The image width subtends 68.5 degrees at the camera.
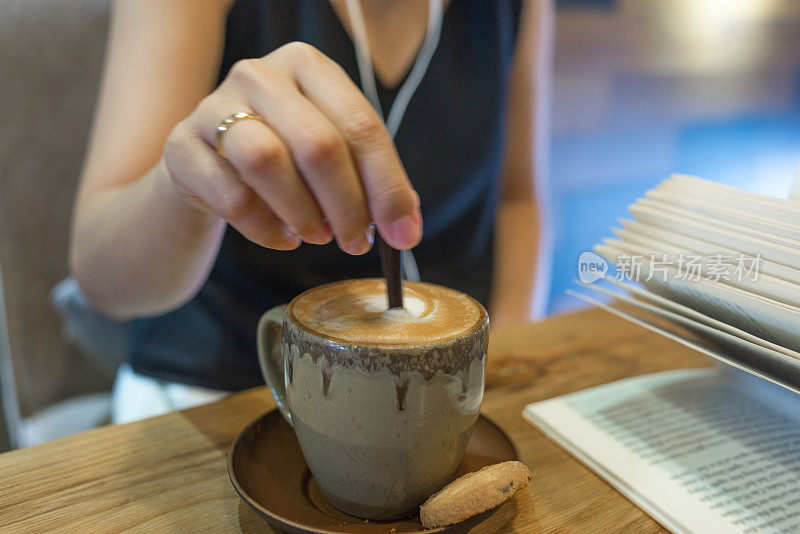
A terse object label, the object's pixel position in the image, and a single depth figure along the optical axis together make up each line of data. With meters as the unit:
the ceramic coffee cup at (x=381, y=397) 0.33
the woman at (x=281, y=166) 0.36
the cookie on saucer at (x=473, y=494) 0.34
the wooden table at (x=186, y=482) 0.38
